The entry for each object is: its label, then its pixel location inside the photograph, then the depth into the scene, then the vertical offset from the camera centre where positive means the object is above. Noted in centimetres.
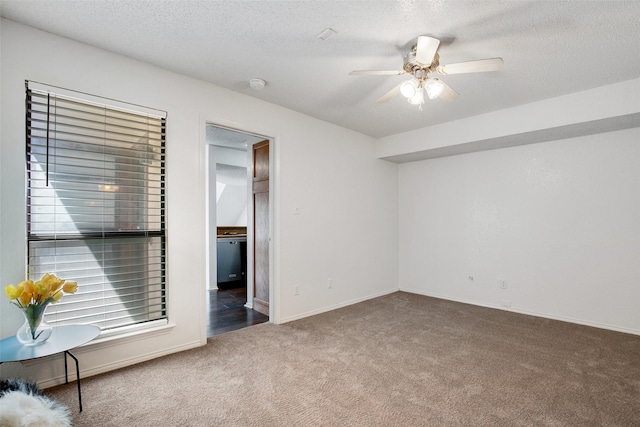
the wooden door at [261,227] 404 -9
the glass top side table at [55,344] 174 -75
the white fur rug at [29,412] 136 -89
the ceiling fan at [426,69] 205 +107
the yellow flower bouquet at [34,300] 181 -47
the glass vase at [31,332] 187 -67
